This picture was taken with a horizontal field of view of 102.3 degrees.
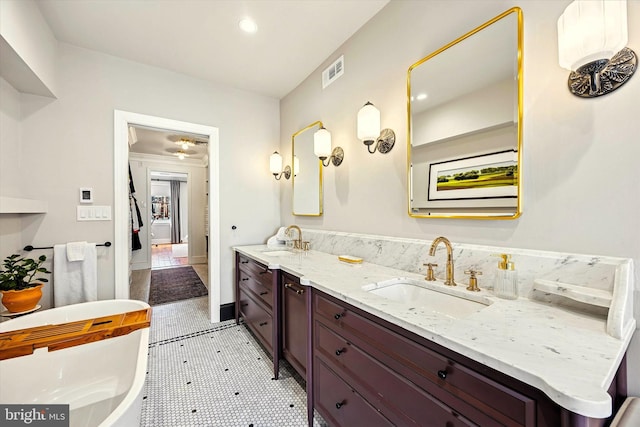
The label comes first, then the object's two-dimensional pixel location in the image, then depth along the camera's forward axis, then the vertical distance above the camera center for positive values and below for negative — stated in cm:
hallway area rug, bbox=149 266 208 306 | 374 -120
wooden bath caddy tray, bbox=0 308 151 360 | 139 -73
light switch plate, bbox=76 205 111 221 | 229 +1
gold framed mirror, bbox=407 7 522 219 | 120 +46
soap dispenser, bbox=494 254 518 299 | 110 -29
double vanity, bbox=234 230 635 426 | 63 -39
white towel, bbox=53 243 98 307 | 214 -54
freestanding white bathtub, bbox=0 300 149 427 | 138 -94
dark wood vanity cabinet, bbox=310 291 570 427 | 66 -57
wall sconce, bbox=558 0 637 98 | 85 +57
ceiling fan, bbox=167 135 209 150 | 447 +133
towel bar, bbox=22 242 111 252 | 207 -27
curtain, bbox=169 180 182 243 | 960 +10
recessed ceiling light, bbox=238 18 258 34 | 200 +149
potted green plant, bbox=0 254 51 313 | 170 -50
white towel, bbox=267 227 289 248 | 296 -30
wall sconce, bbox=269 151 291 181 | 310 +58
